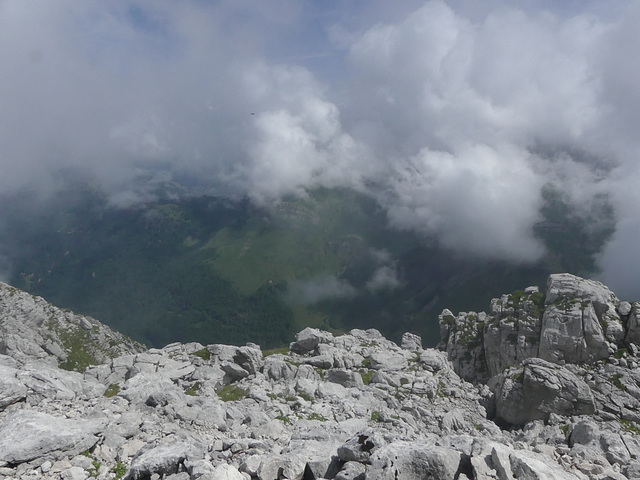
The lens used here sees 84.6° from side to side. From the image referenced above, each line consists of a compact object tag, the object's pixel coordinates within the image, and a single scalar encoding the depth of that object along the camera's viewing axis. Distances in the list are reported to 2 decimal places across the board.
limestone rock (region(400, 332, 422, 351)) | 105.62
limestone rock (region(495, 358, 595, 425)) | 54.03
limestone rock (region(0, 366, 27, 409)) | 25.27
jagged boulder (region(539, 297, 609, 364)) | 77.56
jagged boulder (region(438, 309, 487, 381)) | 109.88
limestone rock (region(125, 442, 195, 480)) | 18.30
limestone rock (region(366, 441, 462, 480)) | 15.66
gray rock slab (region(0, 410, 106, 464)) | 18.66
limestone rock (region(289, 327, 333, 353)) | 81.06
